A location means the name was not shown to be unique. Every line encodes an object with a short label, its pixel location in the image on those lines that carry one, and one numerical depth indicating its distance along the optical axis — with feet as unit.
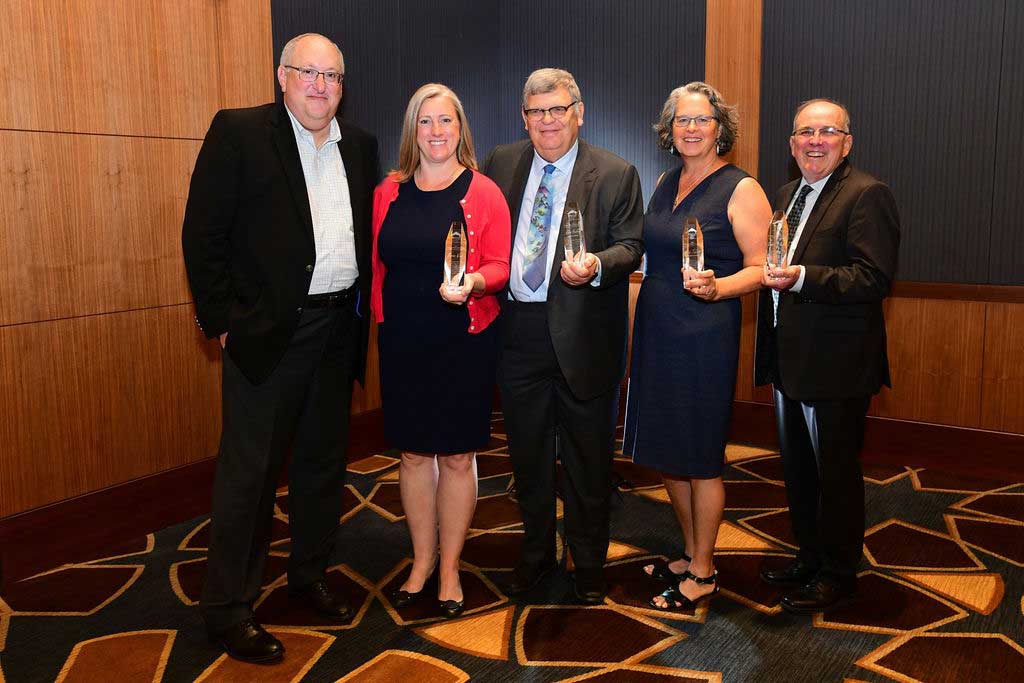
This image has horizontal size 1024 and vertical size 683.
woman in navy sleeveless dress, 9.11
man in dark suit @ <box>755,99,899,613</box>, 9.00
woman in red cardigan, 8.99
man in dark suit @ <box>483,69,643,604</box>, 9.34
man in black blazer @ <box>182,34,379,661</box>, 8.48
